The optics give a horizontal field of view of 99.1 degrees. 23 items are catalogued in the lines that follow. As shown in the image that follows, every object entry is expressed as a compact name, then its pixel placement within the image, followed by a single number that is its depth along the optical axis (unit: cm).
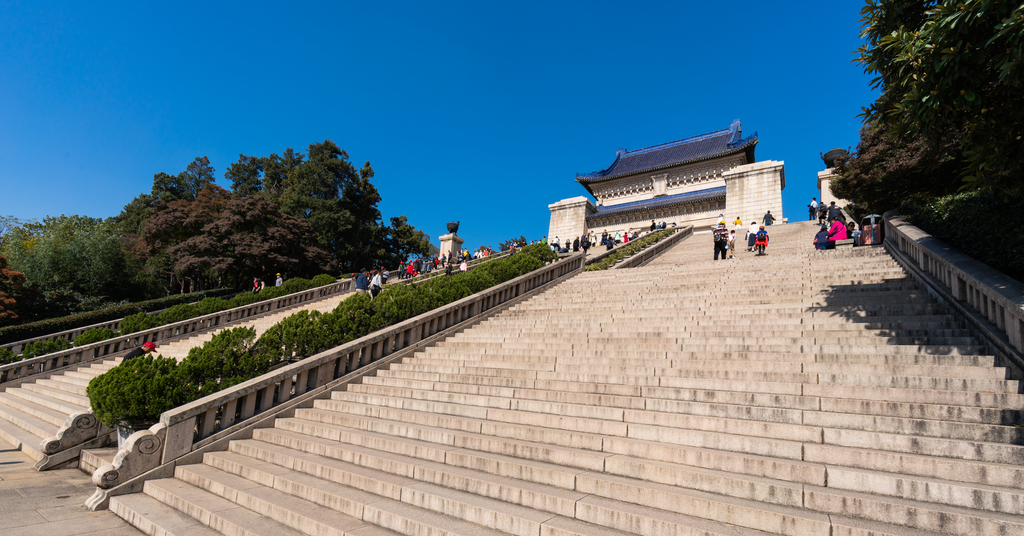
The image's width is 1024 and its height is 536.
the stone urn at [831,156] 2861
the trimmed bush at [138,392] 566
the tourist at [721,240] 1573
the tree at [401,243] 4456
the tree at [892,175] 1168
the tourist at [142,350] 720
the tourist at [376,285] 1575
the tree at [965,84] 393
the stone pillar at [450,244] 2877
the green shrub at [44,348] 1213
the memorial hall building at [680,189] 3152
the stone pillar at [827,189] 2902
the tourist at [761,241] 1623
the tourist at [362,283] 1641
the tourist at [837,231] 1448
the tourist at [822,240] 1438
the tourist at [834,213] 1758
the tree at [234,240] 2714
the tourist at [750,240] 1985
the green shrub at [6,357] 1181
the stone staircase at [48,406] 668
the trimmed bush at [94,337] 1318
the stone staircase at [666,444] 319
